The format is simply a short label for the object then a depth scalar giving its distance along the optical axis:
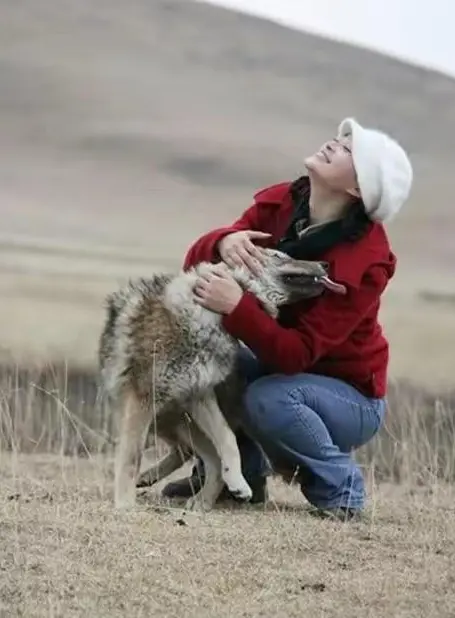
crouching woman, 8.50
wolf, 8.49
